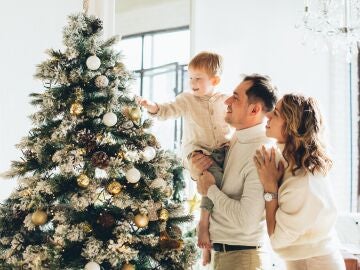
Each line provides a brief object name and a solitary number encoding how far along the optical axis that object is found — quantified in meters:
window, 3.27
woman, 1.86
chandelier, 3.17
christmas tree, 1.75
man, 1.89
